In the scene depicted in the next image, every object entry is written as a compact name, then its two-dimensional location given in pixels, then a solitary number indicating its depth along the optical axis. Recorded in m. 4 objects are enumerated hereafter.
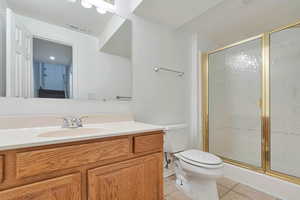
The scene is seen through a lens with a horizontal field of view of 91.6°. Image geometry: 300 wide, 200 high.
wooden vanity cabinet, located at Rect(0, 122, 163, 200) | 0.63
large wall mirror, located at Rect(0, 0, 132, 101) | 1.05
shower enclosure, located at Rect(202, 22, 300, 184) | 1.67
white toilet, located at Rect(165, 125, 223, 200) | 1.29
